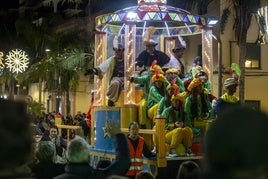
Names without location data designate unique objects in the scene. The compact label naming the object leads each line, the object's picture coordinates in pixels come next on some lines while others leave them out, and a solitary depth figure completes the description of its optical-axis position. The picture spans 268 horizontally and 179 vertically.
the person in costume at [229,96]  10.79
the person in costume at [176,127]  11.17
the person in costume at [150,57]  13.08
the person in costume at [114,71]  13.01
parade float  12.39
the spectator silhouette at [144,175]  5.78
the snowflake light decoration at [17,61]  23.52
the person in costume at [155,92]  11.67
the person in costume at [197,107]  11.62
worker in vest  9.70
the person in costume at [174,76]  12.34
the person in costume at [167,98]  11.48
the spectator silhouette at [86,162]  4.12
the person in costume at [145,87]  12.16
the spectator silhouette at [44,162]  5.30
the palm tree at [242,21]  23.62
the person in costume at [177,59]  13.24
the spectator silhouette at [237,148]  1.81
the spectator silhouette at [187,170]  4.75
